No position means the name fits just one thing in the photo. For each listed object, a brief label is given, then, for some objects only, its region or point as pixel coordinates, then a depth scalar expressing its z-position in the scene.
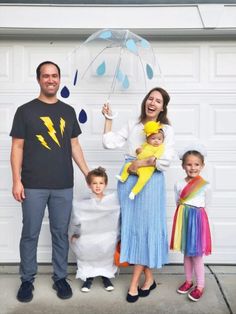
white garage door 4.34
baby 3.44
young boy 3.61
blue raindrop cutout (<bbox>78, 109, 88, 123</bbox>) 3.74
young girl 3.55
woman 3.54
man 3.49
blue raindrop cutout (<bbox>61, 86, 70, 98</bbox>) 3.72
